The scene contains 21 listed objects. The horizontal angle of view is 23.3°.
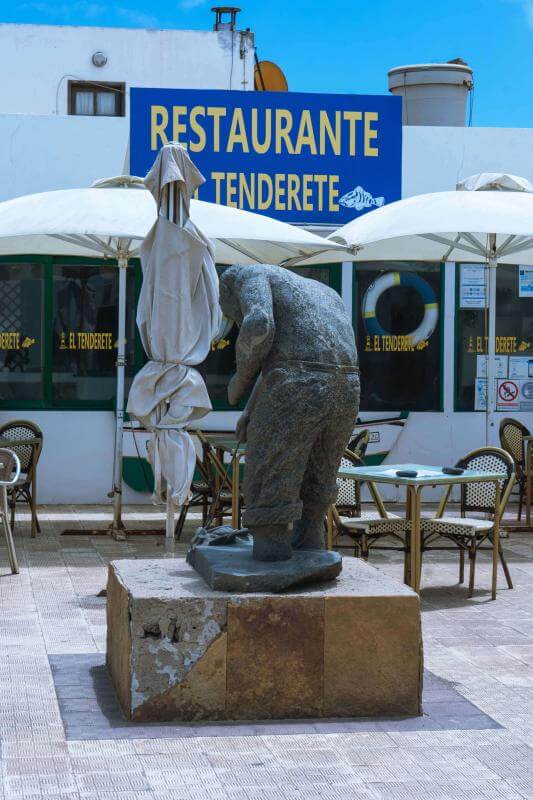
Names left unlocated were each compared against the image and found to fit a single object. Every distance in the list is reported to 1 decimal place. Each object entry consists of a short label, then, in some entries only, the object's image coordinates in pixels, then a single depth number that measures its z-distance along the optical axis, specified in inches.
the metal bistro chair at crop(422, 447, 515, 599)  323.9
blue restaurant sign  506.9
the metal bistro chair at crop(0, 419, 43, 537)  406.3
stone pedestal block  208.1
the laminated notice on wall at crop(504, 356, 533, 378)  533.6
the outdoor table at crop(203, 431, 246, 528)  370.9
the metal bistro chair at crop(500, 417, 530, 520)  461.1
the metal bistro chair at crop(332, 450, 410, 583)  327.9
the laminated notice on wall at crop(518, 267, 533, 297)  532.7
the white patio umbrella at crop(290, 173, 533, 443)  386.3
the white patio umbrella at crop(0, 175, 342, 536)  364.2
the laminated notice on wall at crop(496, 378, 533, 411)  534.3
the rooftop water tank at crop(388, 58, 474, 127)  631.8
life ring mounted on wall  525.7
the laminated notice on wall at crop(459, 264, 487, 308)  530.6
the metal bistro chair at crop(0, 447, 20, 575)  332.5
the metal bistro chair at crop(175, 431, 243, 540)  401.1
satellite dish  748.0
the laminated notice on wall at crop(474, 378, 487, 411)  530.3
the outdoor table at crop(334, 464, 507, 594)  309.4
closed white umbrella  302.7
